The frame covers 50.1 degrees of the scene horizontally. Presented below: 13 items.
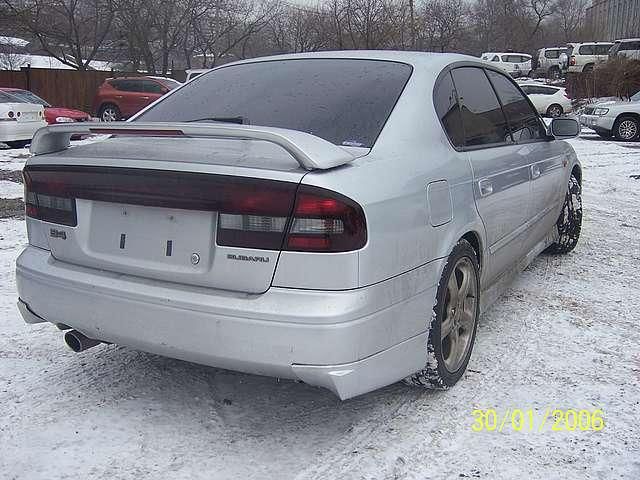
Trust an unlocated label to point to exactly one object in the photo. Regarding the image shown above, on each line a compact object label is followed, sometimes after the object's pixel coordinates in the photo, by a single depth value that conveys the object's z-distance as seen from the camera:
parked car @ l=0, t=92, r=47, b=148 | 13.60
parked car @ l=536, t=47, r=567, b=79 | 38.69
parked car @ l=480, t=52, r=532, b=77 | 38.33
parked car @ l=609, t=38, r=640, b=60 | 29.69
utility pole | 33.75
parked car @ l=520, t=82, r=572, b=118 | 24.97
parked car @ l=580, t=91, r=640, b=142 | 17.67
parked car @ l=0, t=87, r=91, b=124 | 15.53
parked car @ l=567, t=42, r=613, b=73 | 34.53
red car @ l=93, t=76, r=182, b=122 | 21.53
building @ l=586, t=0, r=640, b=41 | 56.22
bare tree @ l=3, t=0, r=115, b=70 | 33.09
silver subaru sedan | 2.36
